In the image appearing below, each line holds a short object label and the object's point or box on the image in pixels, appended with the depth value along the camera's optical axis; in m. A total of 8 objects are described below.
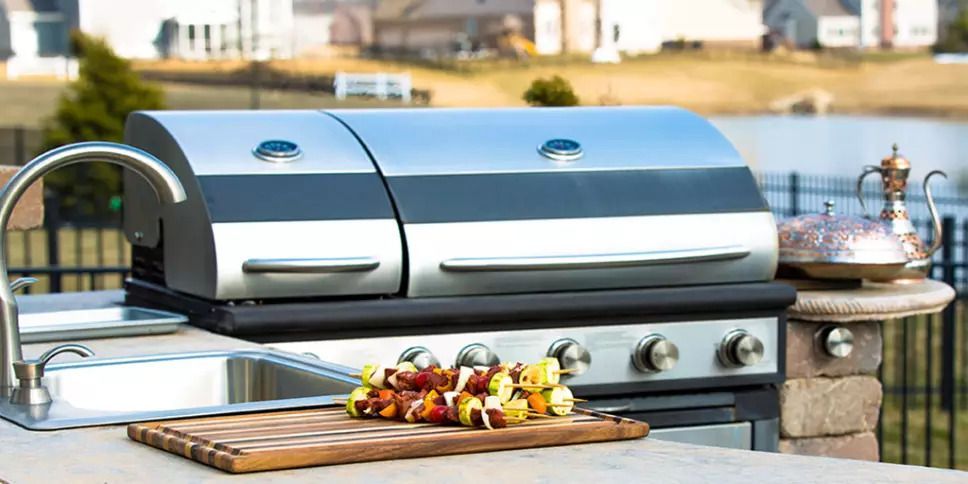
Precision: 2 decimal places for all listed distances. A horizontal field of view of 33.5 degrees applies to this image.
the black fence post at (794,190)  16.13
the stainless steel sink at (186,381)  2.90
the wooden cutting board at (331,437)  2.08
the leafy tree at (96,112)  15.81
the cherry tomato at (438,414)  2.28
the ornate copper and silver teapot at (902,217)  4.88
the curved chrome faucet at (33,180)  2.66
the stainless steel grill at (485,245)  3.80
